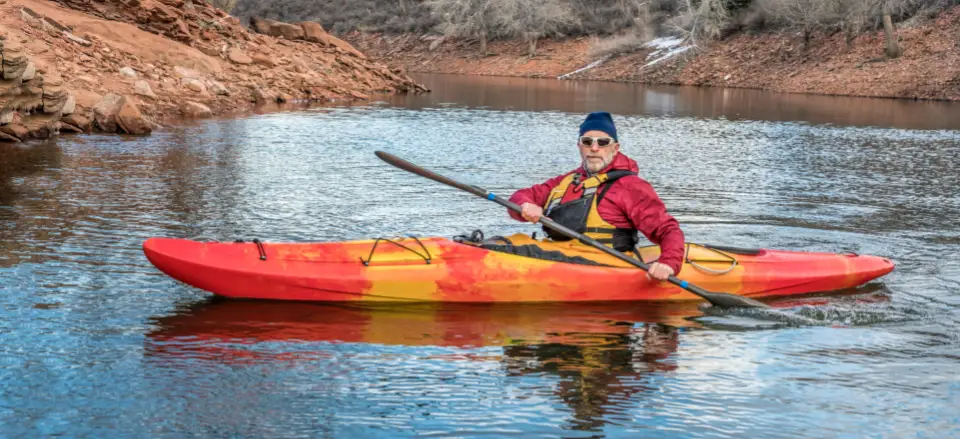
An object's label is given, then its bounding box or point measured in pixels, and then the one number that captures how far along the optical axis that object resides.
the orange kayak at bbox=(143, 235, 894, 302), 7.43
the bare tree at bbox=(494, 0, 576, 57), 51.12
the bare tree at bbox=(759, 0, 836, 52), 38.25
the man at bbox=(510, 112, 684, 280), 7.58
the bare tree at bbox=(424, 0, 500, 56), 52.78
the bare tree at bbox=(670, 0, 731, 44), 42.75
